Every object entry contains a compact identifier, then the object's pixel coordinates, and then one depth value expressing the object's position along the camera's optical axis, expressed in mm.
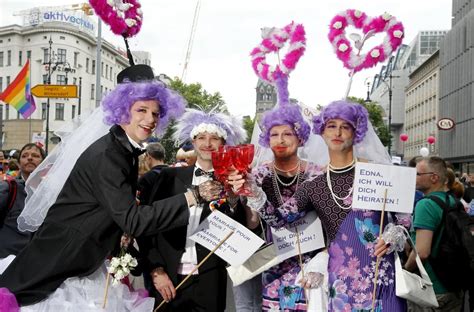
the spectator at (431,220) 4672
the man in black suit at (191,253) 3764
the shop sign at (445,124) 36625
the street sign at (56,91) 18431
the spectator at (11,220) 5051
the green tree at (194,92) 62791
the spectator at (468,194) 10462
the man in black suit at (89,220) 2924
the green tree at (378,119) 61281
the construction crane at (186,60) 76462
